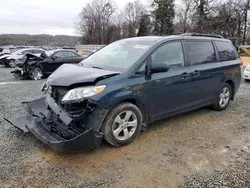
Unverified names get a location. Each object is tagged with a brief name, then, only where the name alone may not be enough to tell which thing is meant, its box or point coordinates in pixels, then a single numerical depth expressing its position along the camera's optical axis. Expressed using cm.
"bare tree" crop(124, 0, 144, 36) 6153
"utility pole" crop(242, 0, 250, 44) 3740
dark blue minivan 304
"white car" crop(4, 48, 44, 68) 1664
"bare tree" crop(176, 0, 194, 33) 3606
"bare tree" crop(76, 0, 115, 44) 5806
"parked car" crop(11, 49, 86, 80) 1054
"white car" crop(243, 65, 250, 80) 924
